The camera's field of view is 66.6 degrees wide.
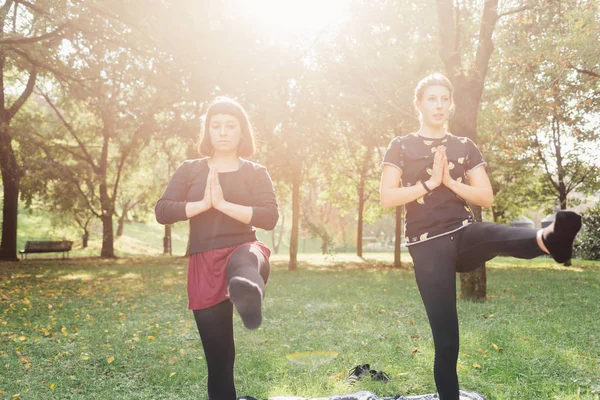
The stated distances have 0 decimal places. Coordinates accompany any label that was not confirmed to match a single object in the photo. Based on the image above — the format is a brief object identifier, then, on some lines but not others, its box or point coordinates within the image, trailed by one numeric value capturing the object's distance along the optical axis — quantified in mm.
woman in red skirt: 3305
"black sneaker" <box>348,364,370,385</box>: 5289
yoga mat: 4504
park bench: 22203
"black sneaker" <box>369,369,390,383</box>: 5227
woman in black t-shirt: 3325
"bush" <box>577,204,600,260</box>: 27047
